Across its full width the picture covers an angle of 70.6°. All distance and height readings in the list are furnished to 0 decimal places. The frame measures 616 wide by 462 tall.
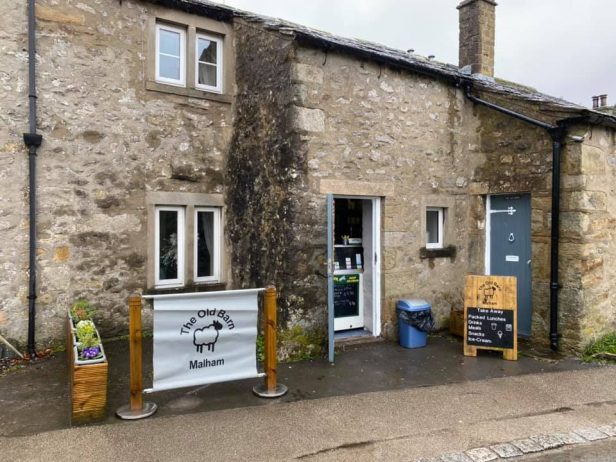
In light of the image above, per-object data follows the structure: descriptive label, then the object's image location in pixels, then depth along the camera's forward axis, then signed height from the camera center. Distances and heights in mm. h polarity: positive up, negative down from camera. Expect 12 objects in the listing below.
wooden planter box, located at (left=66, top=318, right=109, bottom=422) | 3930 -1478
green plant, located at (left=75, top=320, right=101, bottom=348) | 4238 -1065
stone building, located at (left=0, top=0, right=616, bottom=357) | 5852 +824
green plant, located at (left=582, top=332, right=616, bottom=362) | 5961 -1682
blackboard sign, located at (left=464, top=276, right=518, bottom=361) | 5988 -1191
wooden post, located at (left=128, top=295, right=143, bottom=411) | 4016 -1169
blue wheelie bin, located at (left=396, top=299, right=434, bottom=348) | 6461 -1382
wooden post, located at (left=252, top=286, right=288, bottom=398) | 4590 -1278
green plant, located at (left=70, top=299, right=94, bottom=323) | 5609 -1113
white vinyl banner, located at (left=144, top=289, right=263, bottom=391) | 4203 -1088
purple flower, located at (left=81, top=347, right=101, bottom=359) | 4094 -1175
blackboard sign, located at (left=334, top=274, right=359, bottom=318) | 6938 -1057
